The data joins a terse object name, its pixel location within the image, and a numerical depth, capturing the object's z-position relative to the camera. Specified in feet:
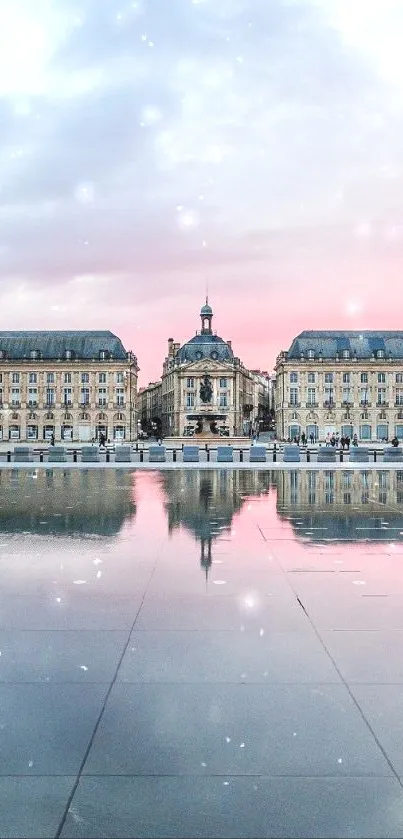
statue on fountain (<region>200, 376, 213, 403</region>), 312.09
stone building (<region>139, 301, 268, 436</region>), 394.93
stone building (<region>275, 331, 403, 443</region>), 369.91
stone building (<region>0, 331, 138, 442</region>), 376.48
